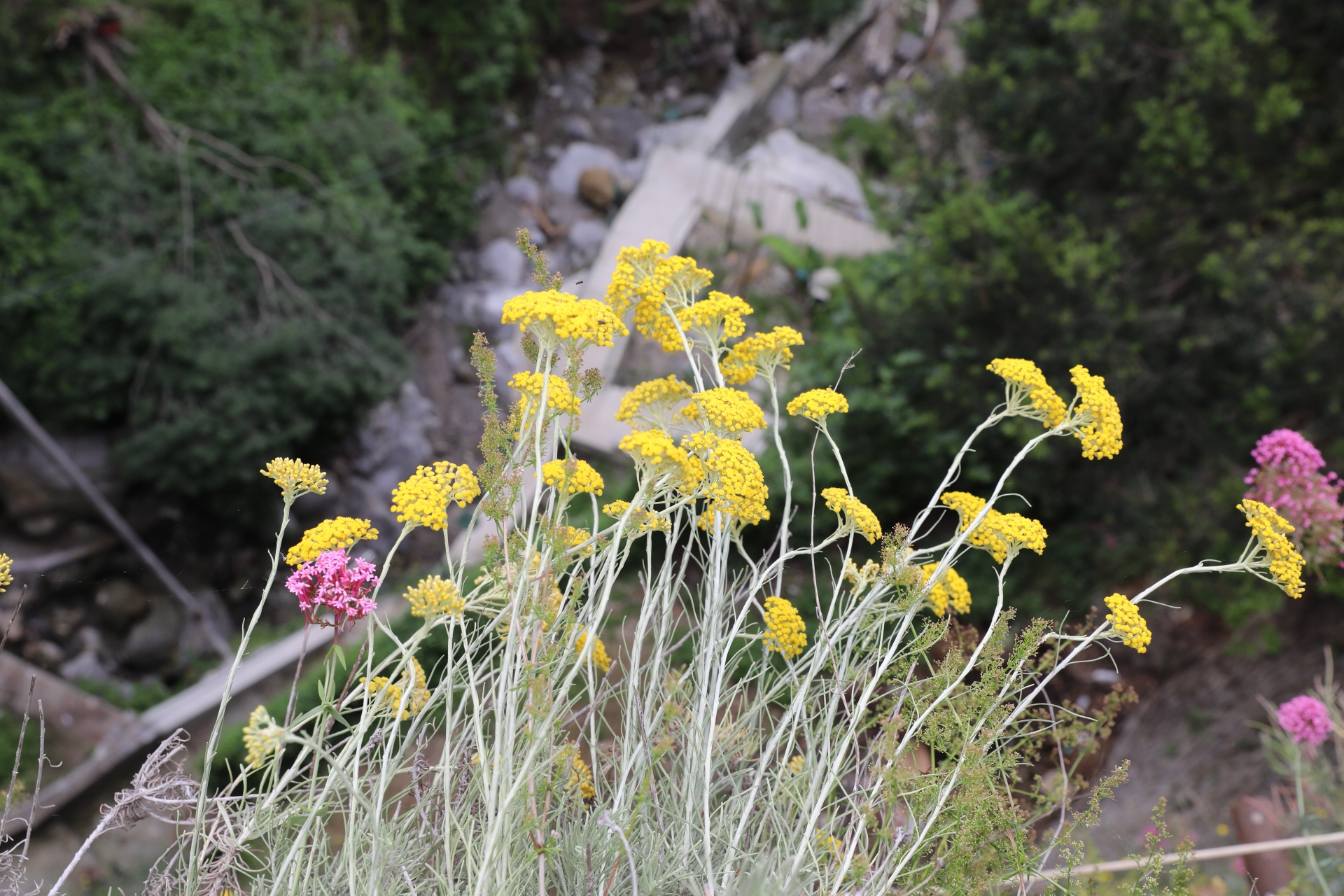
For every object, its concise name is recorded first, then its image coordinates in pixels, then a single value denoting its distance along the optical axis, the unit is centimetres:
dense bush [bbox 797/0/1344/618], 316
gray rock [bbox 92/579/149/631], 526
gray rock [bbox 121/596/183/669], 527
